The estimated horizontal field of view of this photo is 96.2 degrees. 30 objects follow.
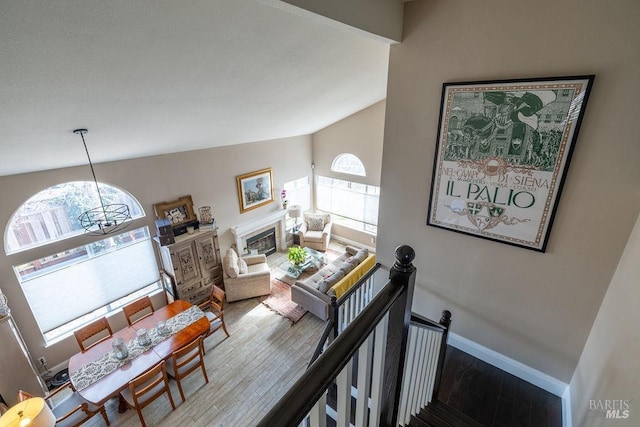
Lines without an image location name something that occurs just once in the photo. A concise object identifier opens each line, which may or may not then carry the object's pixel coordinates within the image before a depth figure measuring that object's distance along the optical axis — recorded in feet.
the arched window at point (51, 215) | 13.62
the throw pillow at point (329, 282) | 18.08
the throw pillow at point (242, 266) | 21.35
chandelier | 15.23
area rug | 19.34
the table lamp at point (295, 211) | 26.27
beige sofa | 18.07
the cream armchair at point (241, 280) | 20.27
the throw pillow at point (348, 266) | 19.65
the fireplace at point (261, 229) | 23.32
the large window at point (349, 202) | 26.17
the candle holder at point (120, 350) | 13.55
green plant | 23.53
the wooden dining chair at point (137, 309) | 16.71
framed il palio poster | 7.46
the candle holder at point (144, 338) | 14.26
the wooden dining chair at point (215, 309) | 16.98
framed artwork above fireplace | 22.85
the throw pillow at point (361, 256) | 20.93
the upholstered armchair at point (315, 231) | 27.17
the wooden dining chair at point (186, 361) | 13.42
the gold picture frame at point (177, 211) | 17.99
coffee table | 23.40
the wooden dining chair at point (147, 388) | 11.93
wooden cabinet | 18.42
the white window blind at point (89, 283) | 14.82
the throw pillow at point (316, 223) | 28.14
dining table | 12.38
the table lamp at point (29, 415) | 8.66
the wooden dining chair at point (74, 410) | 11.80
